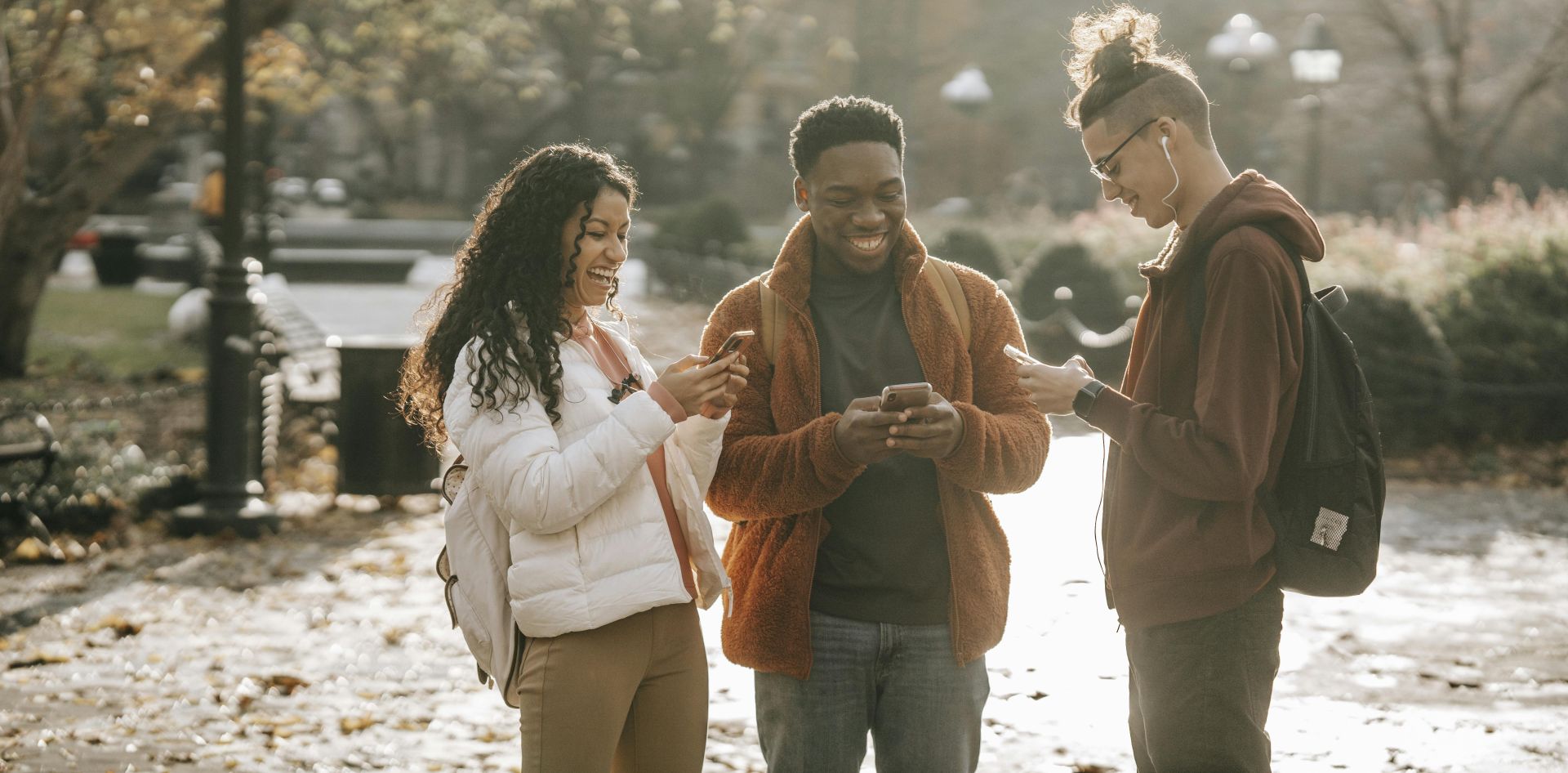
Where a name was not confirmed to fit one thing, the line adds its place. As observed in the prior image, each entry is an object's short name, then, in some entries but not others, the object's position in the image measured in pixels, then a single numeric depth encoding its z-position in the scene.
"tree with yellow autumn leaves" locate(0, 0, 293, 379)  12.81
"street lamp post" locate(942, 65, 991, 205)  26.80
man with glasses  2.92
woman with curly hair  2.96
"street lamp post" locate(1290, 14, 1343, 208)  19.81
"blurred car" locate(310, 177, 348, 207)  48.53
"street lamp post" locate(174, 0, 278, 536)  9.13
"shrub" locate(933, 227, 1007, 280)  19.25
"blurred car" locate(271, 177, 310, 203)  43.80
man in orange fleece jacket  3.21
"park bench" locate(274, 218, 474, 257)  37.66
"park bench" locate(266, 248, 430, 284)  28.86
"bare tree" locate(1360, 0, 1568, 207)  26.00
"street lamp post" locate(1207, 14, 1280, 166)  23.28
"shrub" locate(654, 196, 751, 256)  26.75
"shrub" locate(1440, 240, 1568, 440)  12.68
